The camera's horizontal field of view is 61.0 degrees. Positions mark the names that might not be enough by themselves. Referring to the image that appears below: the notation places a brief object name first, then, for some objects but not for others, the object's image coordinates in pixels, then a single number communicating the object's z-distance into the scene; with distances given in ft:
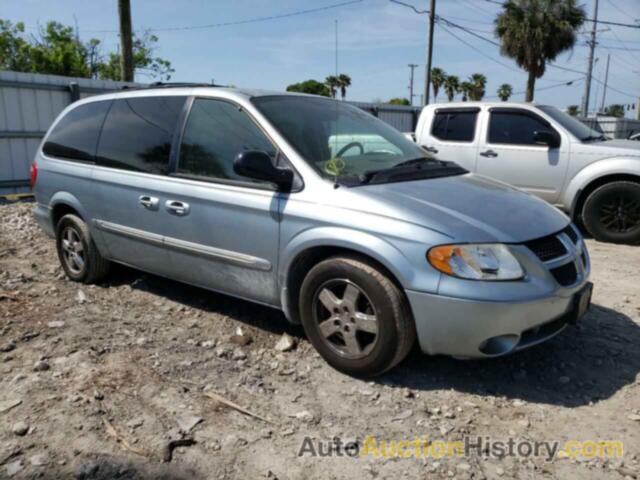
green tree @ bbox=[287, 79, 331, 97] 176.28
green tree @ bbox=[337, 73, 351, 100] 187.60
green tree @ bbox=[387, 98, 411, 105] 185.57
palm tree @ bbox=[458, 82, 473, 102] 182.80
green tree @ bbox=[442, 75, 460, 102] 186.09
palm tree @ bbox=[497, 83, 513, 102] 210.88
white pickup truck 21.35
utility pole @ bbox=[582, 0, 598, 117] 107.55
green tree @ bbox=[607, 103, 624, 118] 228.63
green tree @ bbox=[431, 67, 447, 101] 182.74
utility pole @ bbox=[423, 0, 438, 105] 69.36
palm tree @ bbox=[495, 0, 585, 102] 85.66
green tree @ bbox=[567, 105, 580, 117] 188.03
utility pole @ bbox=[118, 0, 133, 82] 40.60
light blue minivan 9.25
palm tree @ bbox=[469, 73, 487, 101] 177.78
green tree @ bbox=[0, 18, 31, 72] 104.37
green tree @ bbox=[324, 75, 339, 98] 175.67
